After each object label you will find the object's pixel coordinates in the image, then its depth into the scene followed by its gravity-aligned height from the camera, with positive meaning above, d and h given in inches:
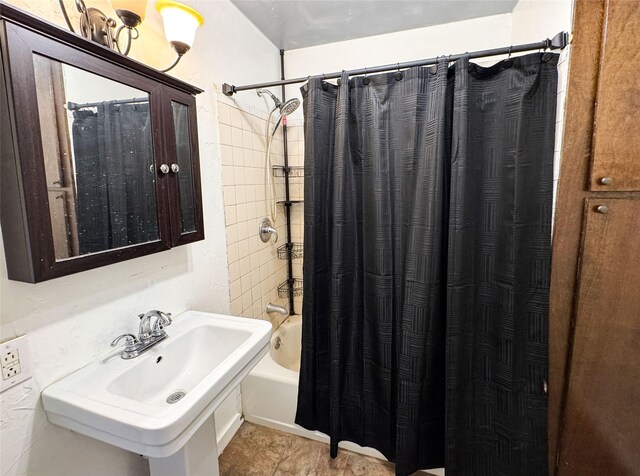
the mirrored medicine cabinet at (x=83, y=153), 27.4 +5.1
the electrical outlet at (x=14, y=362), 29.5 -16.7
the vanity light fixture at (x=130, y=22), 34.7 +22.4
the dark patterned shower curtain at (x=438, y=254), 47.9 -10.8
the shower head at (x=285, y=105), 70.5 +21.9
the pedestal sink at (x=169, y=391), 28.8 -22.5
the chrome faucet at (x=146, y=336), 39.8 -19.5
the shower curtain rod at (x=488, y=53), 43.8 +21.8
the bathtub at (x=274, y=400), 64.9 -47.1
